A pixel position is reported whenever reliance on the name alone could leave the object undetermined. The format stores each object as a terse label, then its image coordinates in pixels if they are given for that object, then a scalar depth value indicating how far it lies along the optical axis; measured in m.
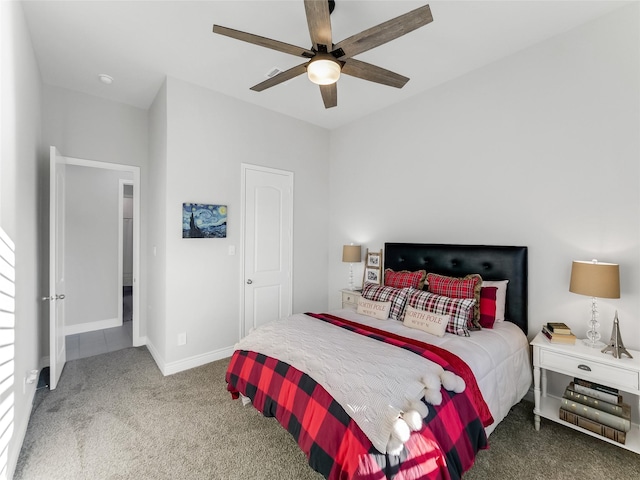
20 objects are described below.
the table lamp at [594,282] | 1.95
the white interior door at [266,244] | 3.66
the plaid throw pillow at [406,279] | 2.97
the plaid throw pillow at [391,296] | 2.68
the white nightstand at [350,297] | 3.68
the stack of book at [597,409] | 1.88
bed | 1.35
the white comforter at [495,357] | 1.93
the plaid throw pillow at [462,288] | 2.44
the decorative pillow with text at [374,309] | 2.67
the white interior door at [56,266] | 2.66
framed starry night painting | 3.13
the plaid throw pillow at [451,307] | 2.29
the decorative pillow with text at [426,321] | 2.25
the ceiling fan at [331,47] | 1.60
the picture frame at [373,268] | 3.82
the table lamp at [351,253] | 3.86
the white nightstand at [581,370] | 1.85
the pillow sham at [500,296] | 2.58
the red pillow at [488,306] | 2.44
